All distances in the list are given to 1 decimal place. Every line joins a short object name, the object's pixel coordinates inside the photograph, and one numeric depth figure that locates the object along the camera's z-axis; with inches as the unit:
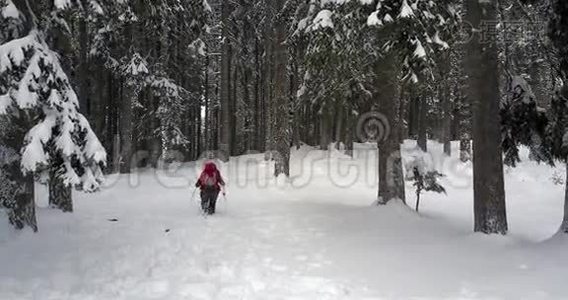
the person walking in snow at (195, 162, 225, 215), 566.3
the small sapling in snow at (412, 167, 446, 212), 576.1
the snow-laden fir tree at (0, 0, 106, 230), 315.6
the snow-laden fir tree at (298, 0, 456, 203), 432.1
